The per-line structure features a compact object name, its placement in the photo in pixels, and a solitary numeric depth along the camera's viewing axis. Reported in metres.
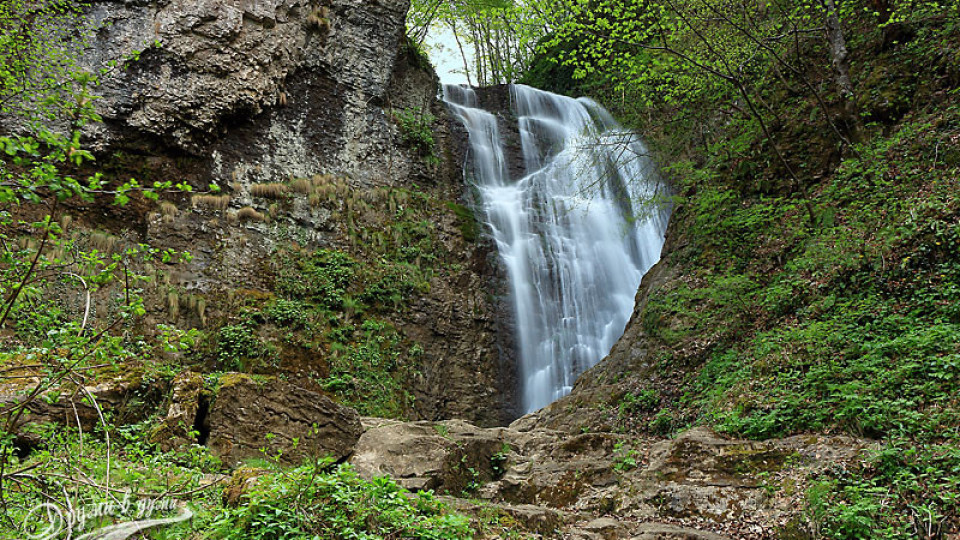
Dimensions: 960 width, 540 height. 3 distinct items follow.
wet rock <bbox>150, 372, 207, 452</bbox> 5.58
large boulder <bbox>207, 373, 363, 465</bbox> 5.85
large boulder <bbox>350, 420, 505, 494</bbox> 6.26
